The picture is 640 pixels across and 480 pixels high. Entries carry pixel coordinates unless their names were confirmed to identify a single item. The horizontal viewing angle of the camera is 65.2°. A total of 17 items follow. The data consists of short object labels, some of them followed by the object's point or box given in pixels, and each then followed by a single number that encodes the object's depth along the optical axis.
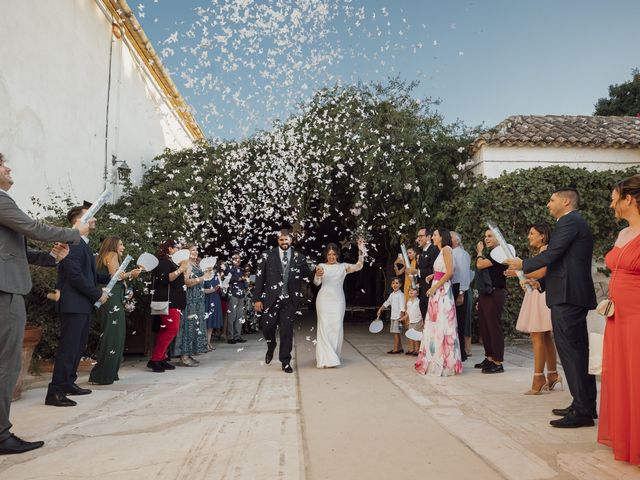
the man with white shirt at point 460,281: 7.18
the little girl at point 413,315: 8.00
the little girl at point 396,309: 8.36
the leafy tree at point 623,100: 26.44
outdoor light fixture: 10.24
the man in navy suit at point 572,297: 3.78
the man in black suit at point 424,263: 7.48
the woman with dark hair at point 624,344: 2.90
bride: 6.89
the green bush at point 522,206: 10.08
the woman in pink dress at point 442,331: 6.18
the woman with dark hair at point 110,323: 5.68
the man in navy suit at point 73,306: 4.79
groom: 6.95
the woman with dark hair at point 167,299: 6.82
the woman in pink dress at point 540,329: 4.98
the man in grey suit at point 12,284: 3.28
